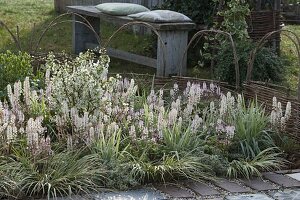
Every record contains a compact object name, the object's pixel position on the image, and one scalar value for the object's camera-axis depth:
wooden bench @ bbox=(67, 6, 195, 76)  10.26
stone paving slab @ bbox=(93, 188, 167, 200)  5.03
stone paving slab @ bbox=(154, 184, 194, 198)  5.15
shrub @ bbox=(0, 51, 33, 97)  6.97
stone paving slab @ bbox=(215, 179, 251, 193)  5.30
